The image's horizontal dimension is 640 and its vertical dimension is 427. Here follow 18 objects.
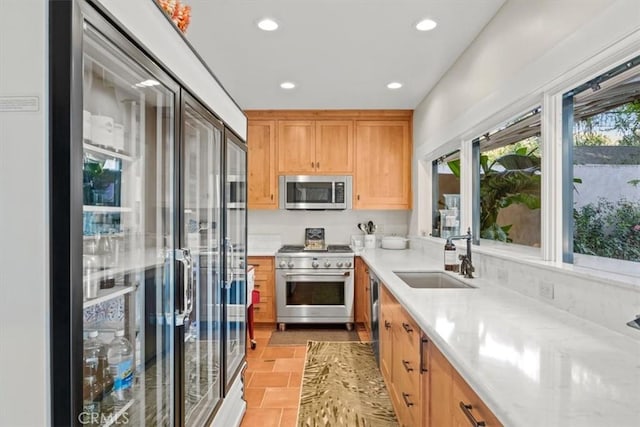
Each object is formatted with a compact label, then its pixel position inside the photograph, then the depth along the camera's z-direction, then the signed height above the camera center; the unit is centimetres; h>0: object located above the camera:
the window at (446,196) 341 +18
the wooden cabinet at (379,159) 450 +67
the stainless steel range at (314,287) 404 -83
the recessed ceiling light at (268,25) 239 +126
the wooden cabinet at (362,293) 373 -87
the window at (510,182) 212 +21
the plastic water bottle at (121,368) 127 -55
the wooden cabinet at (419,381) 107 -67
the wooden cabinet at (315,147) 449 +81
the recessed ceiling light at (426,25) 236 +124
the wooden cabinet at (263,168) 449 +55
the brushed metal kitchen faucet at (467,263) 238 -34
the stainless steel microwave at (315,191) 443 +27
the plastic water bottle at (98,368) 118 -51
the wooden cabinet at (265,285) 411 -82
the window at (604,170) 141 +18
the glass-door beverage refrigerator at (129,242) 77 -10
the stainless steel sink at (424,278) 270 -49
